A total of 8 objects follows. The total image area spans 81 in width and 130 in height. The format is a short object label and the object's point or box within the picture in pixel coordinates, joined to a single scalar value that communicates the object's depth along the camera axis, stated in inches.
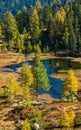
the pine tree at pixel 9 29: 7642.7
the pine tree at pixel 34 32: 7426.2
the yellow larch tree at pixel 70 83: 3614.7
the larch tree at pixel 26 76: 3845.7
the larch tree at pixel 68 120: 2605.8
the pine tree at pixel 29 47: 6865.2
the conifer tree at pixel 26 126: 2379.4
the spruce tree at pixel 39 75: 3905.0
